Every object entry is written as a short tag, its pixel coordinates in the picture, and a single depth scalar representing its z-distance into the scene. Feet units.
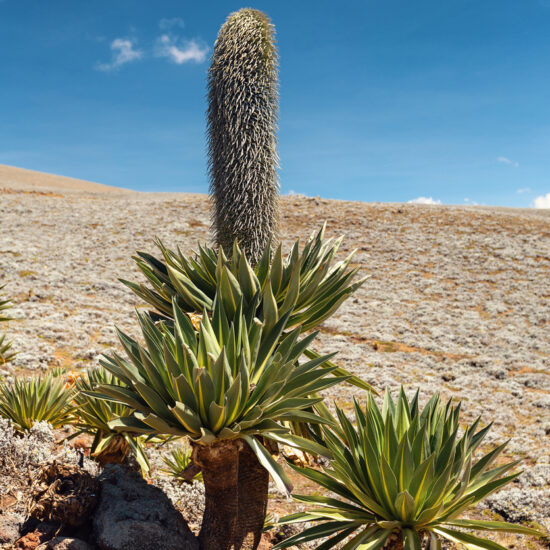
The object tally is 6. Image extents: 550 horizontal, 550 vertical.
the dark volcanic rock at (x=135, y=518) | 10.41
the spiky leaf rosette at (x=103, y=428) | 13.83
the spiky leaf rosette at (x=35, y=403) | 16.14
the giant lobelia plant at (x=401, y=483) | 8.41
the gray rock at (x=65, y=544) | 10.21
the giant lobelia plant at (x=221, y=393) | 8.58
